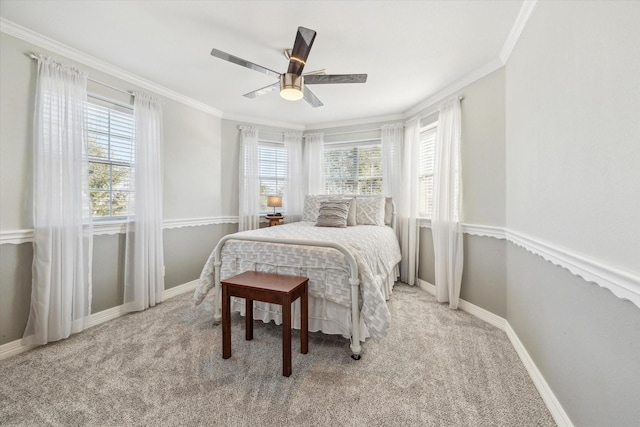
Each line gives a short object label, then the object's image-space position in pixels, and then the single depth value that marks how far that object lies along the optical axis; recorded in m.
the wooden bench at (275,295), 1.69
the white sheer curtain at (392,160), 3.85
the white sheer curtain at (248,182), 4.11
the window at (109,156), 2.54
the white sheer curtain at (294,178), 4.44
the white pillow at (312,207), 3.94
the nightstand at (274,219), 4.10
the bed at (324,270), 1.85
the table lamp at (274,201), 4.12
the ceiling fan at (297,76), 1.85
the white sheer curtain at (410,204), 3.56
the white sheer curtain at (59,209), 2.05
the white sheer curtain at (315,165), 4.43
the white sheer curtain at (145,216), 2.72
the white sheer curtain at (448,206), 2.77
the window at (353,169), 4.20
